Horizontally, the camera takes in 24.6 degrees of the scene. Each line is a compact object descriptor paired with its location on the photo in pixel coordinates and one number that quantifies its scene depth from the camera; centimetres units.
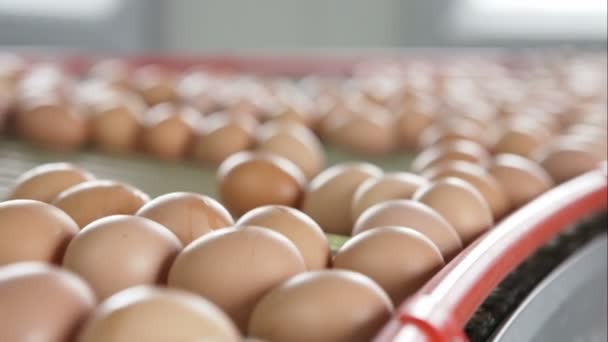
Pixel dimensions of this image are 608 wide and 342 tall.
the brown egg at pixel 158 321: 53
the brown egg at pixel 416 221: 71
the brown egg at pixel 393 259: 64
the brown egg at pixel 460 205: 76
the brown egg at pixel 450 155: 96
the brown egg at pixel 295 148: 101
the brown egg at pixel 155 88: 142
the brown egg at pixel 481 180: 83
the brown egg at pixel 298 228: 67
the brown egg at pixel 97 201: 71
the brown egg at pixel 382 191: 80
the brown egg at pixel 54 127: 111
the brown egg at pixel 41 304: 54
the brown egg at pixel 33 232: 64
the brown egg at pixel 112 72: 149
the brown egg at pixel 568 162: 94
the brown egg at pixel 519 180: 87
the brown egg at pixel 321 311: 57
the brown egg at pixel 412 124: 124
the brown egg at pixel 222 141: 107
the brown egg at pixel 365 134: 119
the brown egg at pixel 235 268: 60
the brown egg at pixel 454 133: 110
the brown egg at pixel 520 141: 104
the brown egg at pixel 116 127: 113
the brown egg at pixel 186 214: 68
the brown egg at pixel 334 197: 82
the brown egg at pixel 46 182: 76
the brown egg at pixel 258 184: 85
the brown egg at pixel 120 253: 61
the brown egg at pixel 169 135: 109
